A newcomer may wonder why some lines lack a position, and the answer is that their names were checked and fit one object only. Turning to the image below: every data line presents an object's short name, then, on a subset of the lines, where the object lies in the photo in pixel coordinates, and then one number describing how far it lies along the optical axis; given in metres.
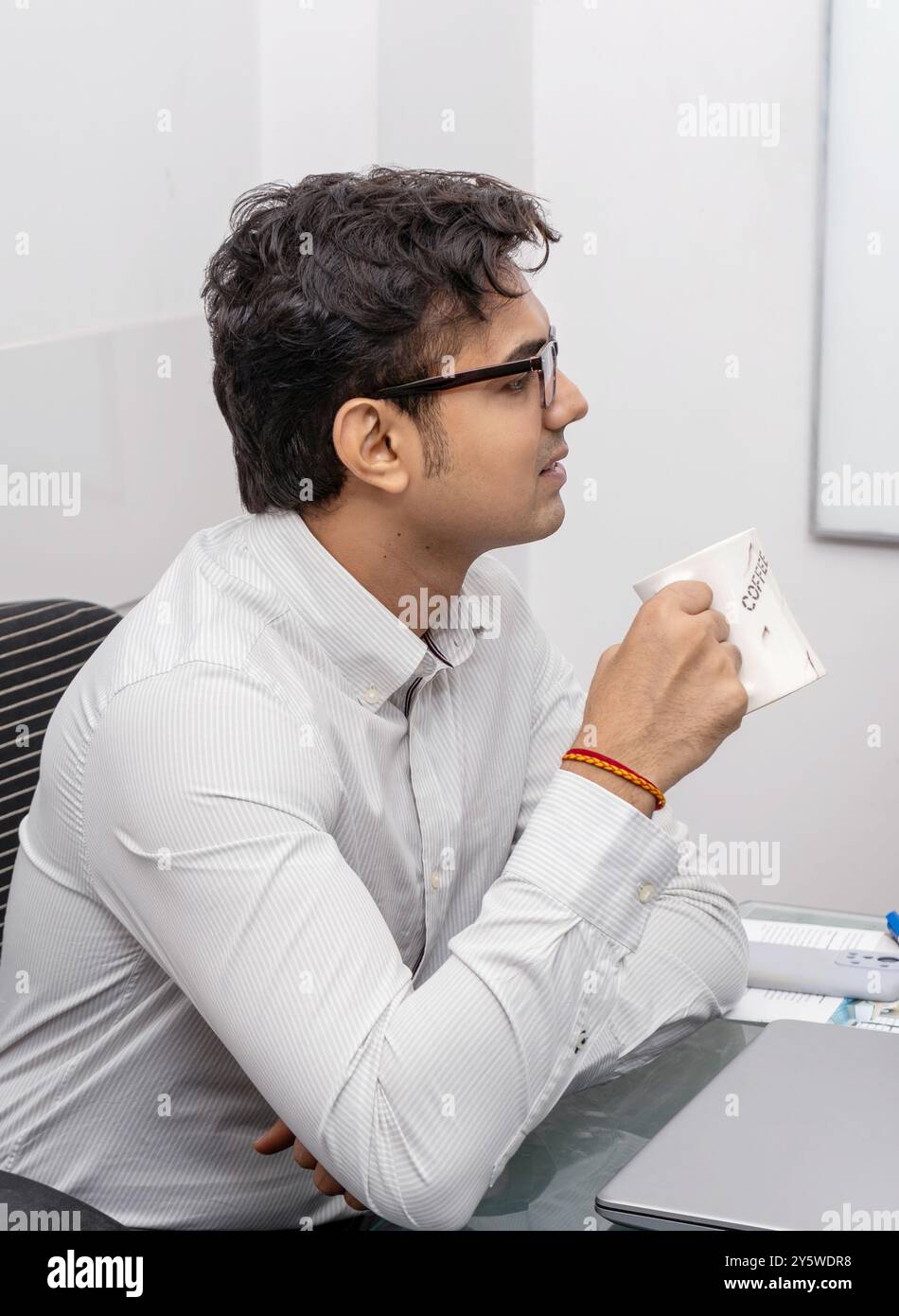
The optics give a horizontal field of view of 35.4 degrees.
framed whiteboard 2.43
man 0.89
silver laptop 0.76
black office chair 1.30
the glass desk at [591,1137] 0.87
